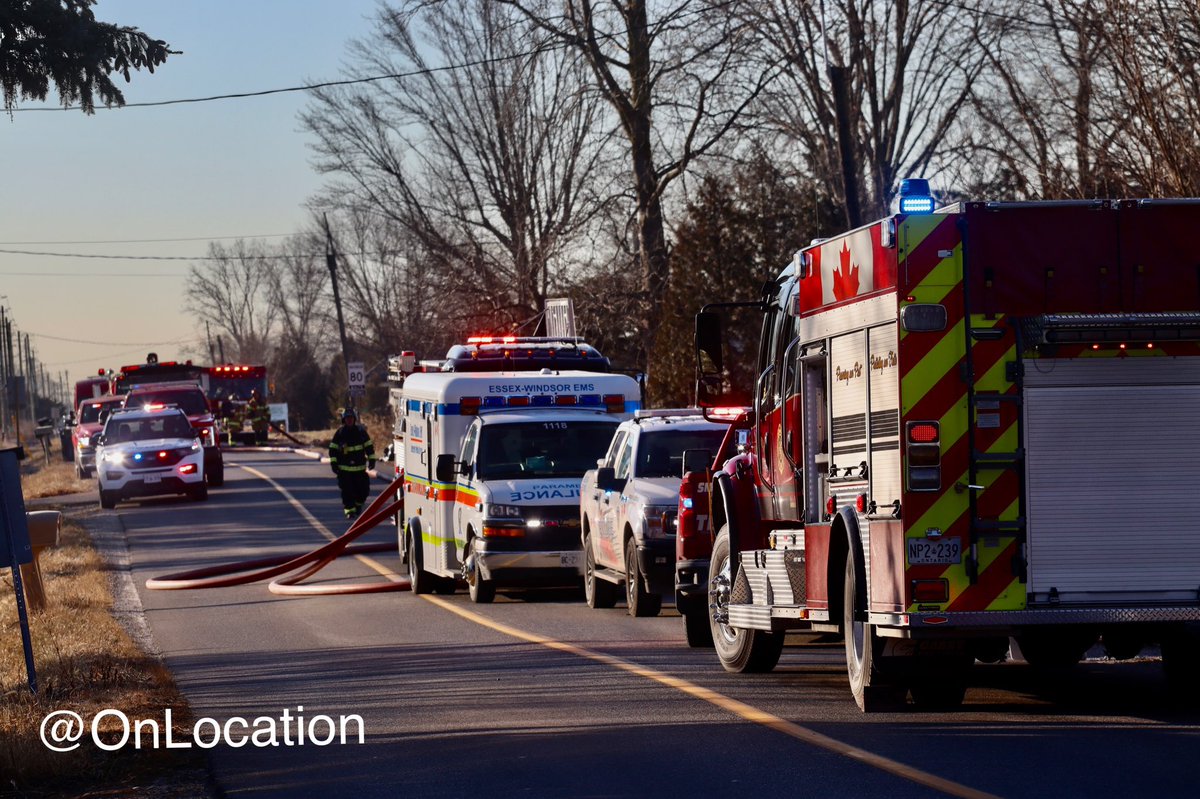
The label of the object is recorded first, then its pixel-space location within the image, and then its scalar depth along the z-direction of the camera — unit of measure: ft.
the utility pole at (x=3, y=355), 376.07
